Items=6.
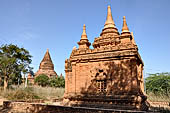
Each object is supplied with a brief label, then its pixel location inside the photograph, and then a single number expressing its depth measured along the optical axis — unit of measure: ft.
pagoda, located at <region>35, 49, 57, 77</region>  145.76
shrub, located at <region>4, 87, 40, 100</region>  68.98
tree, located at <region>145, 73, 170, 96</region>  106.97
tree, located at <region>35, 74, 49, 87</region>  130.53
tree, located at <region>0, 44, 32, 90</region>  81.76
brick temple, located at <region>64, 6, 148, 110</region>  40.55
